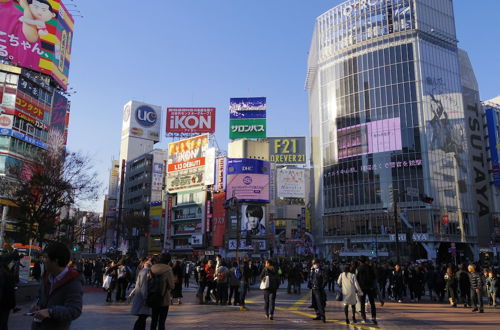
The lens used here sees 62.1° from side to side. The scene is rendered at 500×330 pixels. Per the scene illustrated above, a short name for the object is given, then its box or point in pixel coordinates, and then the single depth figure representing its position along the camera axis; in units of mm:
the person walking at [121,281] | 16333
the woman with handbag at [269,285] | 11898
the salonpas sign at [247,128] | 84688
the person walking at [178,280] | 14922
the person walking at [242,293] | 14258
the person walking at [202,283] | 16344
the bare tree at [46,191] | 30516
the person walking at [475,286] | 14227
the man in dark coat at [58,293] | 3641
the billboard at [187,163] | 76062
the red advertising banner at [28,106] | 50844
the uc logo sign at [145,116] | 108369
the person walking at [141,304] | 7285
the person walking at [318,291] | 11727
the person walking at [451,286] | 16417
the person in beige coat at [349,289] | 11180
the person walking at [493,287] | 16766
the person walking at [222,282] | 15344
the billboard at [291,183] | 94375
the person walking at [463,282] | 16047
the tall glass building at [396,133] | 62844
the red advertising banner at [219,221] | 70312
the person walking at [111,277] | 16688
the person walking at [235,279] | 15523
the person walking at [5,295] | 6363
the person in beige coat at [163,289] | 7426
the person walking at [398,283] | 18672
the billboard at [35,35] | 53375
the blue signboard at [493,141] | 67875
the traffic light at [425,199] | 25281
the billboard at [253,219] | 71688
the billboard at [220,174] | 72875
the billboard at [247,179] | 71562
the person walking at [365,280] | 11914
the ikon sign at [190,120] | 81875
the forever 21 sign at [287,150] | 101688
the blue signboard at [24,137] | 48094
